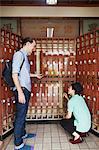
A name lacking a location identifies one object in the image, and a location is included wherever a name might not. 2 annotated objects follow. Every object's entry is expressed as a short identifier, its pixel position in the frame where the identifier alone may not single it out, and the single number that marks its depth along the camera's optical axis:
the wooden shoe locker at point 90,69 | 3.57
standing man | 2.90
